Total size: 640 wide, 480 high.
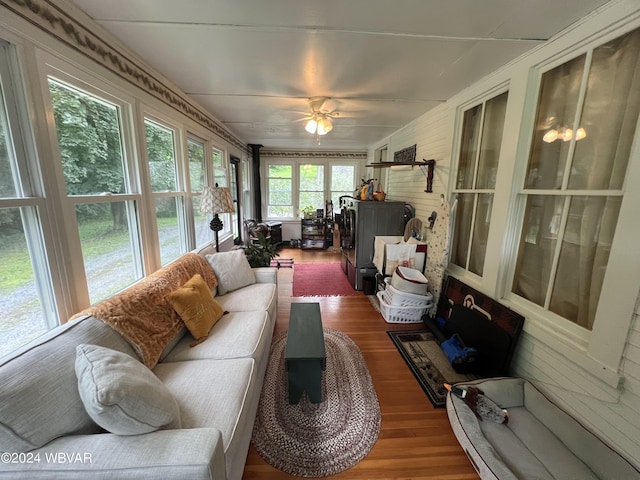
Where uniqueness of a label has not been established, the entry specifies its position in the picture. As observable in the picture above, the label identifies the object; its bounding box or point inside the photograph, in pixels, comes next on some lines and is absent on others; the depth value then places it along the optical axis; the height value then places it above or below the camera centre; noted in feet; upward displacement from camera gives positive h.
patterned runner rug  5.99 -4.76
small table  5.12 -3.58
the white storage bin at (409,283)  8.77 -3.20
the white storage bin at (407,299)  8.75 -3.77
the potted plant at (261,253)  10.37 -2.69
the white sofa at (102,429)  2.56 -2.88
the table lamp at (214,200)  8.91 -0.33
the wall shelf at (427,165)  9.46 +1.12
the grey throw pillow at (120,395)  2.85 -2.49
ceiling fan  8.57 +2.69
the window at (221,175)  12.23 +0.81
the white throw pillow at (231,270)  8.00 -2.65
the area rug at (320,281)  11.61 -4.67
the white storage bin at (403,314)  8.89 -4.39
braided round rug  4.40 -4.75
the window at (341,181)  20.06 +0.98
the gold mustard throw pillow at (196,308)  5.45 -2.73
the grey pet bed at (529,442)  3.89 -4.39
